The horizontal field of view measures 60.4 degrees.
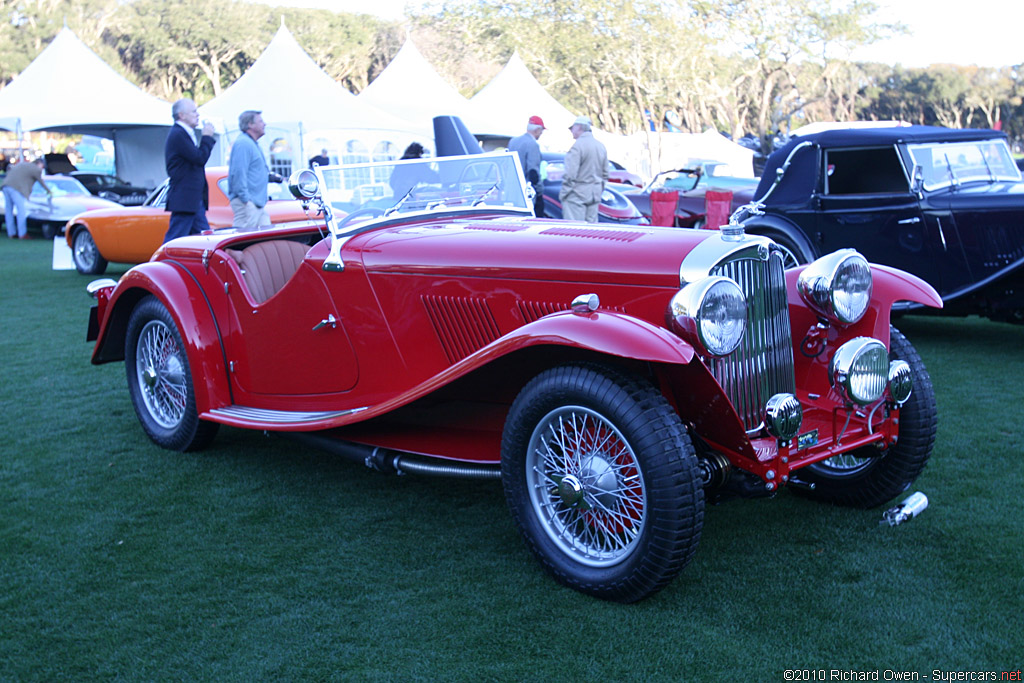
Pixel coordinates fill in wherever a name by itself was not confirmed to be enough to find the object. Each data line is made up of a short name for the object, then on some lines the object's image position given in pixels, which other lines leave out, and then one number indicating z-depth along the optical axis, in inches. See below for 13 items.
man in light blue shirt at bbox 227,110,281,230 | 310.0
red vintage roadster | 110.0
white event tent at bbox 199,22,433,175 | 632.4
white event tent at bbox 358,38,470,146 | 753.9
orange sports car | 400.8
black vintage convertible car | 255.8
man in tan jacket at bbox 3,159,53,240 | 619.5
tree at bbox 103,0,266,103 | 1781.5
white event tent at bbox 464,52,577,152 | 883.4
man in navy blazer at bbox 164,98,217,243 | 301.6
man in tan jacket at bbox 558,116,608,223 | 362.9
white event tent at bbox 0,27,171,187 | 677.2
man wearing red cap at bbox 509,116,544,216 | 392.2
